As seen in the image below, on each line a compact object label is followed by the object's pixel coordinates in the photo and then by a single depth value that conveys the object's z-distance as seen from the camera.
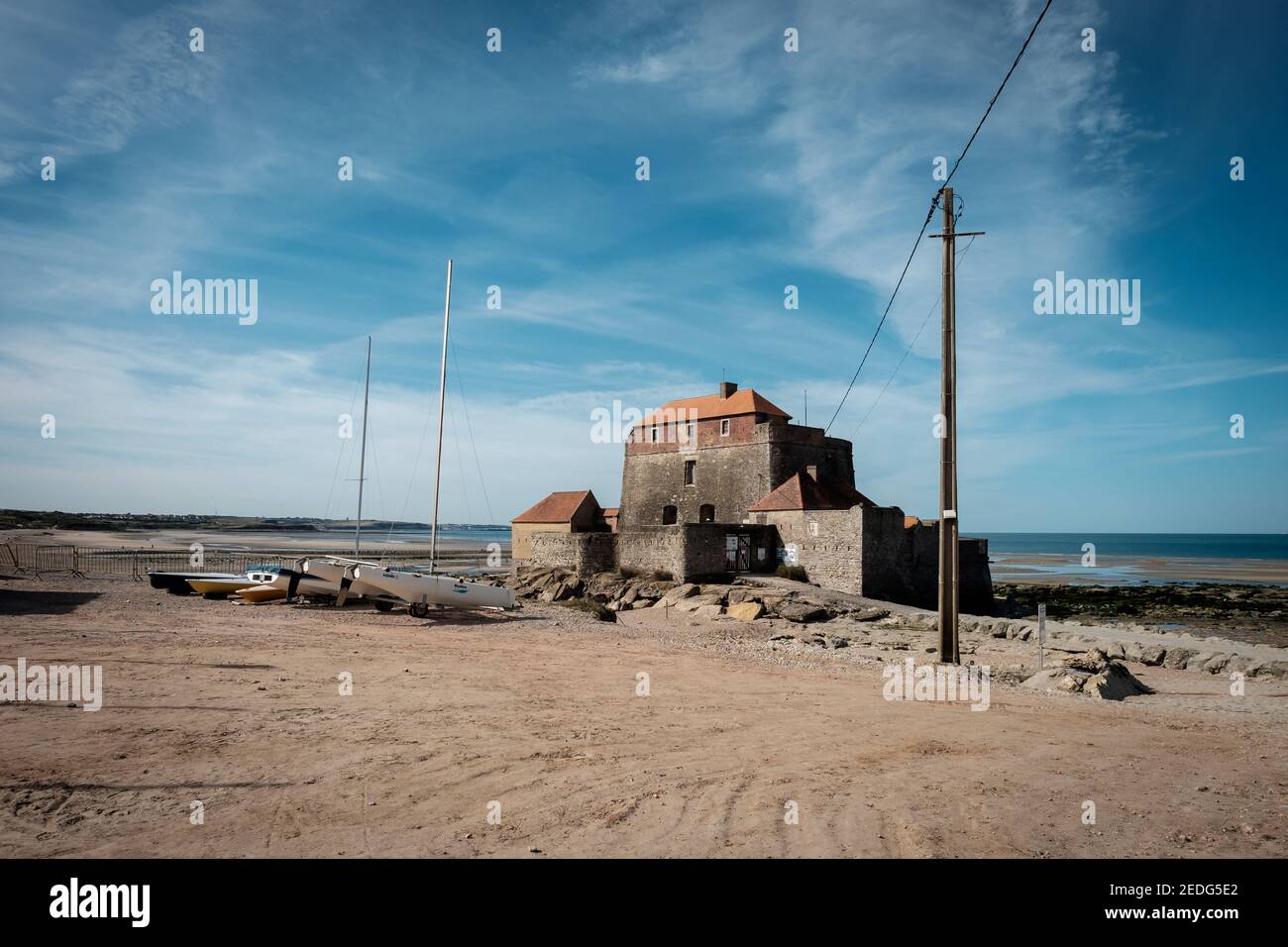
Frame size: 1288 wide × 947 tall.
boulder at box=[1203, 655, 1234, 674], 17.41
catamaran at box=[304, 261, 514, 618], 21.19
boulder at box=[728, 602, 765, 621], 24.89
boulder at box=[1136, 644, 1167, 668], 18.75
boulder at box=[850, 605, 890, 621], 25.42
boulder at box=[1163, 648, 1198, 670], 18.30
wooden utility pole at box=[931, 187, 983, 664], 13.60
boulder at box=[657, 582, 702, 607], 29.06
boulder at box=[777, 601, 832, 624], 24.58
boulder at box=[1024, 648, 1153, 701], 13.24
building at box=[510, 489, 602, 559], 39.91
